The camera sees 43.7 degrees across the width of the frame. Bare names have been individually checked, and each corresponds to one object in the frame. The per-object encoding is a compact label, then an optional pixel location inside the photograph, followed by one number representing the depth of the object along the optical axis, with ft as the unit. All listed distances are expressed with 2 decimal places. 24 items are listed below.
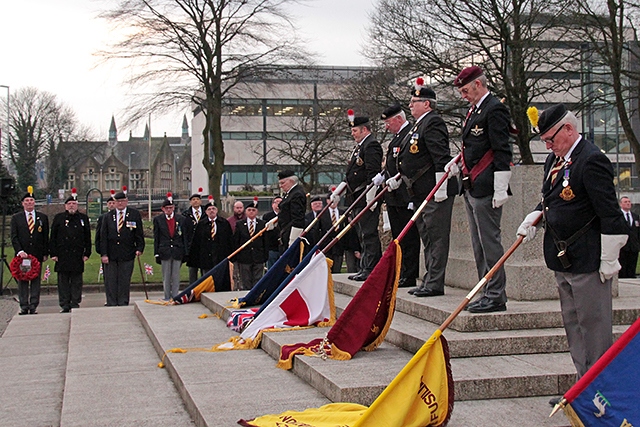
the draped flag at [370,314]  21.63
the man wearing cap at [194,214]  48.74
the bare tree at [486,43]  88.07
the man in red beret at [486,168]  22.58
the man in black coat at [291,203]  38.04
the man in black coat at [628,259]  52.54
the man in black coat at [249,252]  47.42
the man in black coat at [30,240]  46.14
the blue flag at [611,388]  13.82
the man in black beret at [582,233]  16.24
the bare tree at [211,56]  98.73
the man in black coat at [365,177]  31.94
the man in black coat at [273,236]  48.47
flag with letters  15.72
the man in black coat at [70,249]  46.03
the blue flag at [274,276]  32.12
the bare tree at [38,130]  232.94
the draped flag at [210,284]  40.94
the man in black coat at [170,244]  45.75
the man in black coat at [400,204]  28.50
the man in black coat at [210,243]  48.16
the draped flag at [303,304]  27.04
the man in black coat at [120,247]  44.62
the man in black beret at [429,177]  26.09
